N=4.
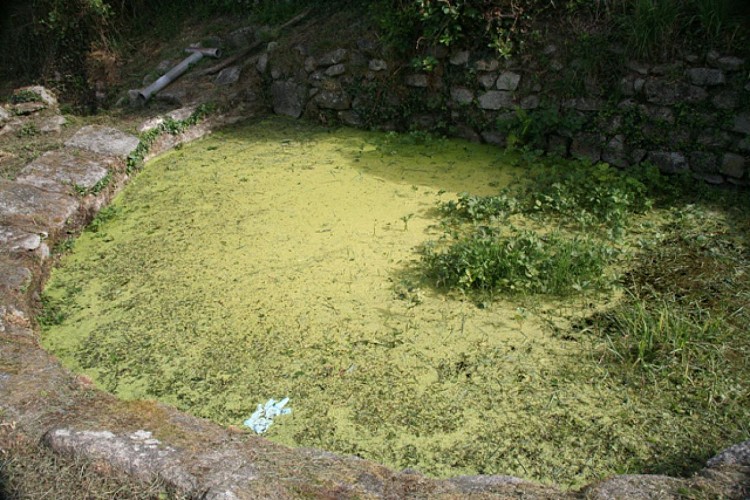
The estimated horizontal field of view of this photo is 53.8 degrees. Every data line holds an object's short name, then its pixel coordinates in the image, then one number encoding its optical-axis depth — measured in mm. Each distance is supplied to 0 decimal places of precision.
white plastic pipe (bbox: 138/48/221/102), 6531
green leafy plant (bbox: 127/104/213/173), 5488
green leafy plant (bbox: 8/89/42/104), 6562
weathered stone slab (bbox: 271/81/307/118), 6266
